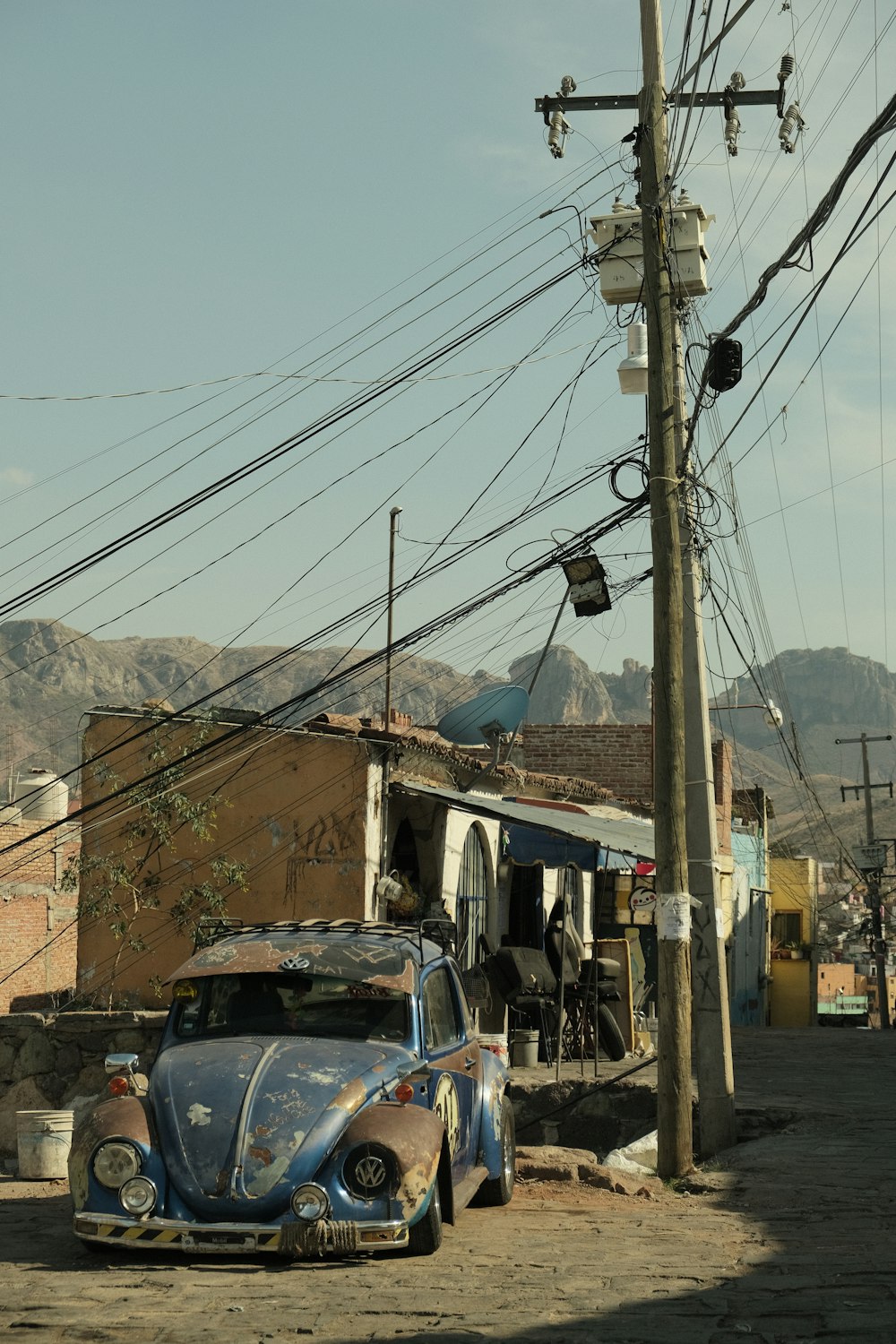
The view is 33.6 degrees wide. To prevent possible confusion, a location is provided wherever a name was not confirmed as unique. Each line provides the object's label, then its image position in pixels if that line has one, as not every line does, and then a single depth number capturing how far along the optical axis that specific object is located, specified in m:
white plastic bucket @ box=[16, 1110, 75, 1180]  11.28
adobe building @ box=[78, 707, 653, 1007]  16.56
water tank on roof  29.66
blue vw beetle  6.96
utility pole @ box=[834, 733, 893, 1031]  47.78
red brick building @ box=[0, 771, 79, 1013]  28.41
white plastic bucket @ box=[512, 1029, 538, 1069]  17.89
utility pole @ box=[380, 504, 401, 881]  17.20
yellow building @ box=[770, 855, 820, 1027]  47.19
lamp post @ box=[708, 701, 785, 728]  28.98
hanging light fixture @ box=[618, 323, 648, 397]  13.62
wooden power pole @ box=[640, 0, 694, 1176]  11.01
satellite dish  24.12
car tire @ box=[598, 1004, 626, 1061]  18.38
